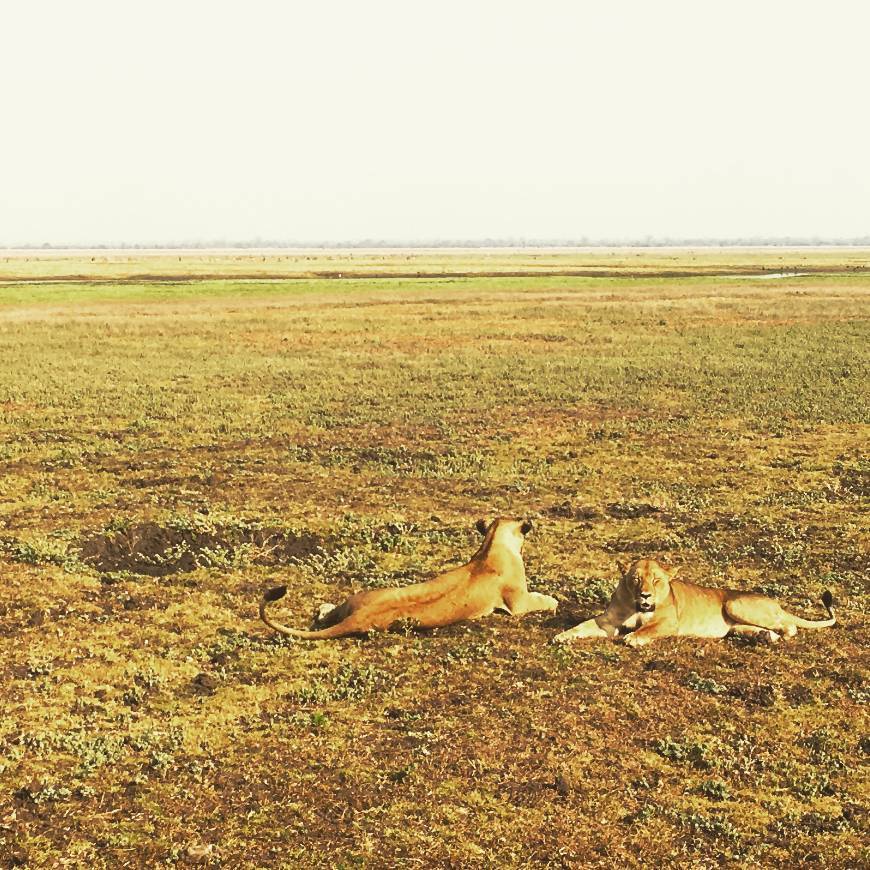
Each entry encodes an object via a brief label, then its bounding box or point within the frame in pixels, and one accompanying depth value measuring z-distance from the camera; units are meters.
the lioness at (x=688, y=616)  9.35
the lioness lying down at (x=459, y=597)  9.48
